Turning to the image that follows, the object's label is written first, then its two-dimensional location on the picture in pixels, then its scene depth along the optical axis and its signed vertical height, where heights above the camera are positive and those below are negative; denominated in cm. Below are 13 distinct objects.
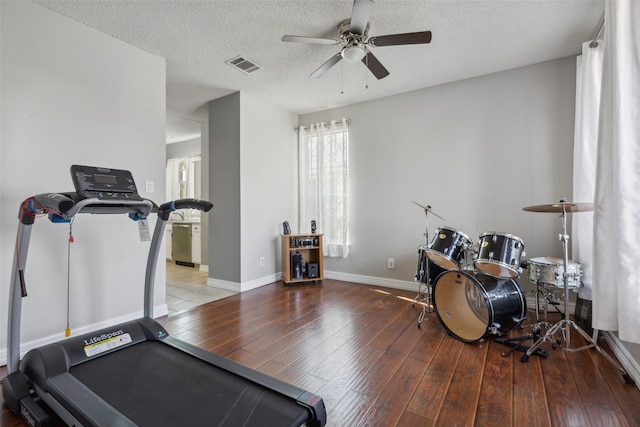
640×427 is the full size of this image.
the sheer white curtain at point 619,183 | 148 +13
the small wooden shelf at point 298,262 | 412 -76
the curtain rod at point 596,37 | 243 +149
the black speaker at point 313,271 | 419 -91
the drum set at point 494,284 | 216 -61
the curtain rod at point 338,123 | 430 +128
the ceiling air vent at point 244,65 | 303 +153
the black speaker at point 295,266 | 413 -83
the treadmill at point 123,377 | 125 -88
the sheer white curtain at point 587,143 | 246 +56
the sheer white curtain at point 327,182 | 431 +39
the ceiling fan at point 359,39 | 202 +129
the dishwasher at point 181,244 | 576 -73
